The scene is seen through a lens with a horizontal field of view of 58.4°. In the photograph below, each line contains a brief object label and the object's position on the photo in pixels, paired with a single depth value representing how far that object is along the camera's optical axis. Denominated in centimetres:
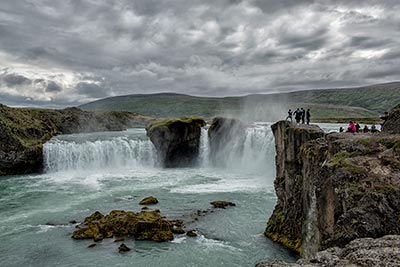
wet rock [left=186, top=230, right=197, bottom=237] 2244
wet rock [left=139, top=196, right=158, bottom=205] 3062
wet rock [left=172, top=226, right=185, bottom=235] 2311
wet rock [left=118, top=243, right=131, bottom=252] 2012
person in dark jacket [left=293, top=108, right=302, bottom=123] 3005
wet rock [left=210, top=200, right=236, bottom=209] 2895
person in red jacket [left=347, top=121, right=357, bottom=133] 2298
